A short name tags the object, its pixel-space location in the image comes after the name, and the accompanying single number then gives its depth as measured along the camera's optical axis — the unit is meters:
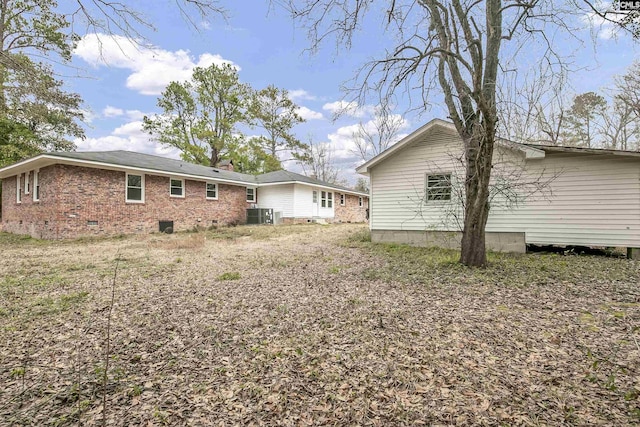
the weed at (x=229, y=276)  5.41
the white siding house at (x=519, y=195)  7.16
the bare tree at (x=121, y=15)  3.43
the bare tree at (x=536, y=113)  12.19
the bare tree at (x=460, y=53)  5.59
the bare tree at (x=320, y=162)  32.69
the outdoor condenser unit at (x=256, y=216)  19.05
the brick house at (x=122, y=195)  11.02
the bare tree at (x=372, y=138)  23.74
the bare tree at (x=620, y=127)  15.60
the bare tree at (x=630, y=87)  12.92
